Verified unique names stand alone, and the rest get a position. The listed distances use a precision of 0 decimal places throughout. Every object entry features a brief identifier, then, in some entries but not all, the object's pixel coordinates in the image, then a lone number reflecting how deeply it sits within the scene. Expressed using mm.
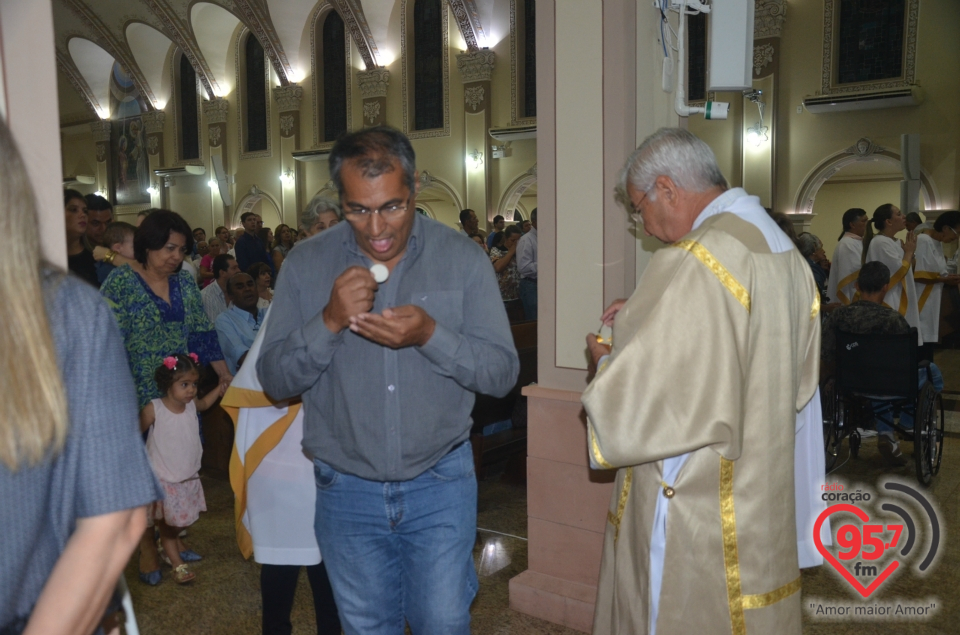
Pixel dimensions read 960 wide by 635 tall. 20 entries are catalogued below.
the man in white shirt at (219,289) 6055
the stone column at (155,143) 20875
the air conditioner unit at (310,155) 17414
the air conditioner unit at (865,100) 11906
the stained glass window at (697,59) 13133
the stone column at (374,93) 16453
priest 1910
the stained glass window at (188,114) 20375
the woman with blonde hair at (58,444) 898
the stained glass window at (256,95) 18766
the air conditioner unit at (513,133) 14664
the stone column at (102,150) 22359
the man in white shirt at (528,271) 8031
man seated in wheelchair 4980
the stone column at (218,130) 19408
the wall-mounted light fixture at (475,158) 15562
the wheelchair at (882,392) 4738
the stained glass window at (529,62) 14750
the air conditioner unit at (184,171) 19734
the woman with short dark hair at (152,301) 3580
